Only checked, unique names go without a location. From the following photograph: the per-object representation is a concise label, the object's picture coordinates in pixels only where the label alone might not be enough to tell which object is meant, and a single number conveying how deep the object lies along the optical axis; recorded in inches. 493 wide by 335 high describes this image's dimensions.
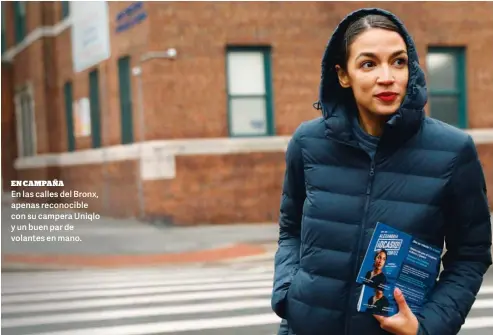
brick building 299.0
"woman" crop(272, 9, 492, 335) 66.2
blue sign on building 300.3
